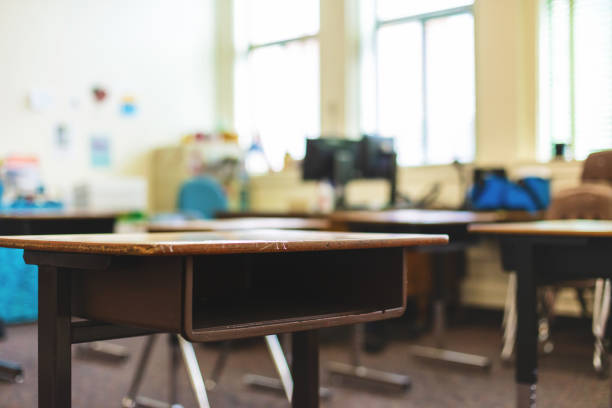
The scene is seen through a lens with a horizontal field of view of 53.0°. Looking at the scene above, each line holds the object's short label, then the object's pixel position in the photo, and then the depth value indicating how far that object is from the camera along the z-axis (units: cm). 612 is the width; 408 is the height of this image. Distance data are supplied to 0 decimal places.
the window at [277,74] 574
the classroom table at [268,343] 220
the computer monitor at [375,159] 419
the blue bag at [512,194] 363
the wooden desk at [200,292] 94
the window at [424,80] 468
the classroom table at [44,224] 271
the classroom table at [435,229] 260
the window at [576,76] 409
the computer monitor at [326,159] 417
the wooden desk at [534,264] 165
